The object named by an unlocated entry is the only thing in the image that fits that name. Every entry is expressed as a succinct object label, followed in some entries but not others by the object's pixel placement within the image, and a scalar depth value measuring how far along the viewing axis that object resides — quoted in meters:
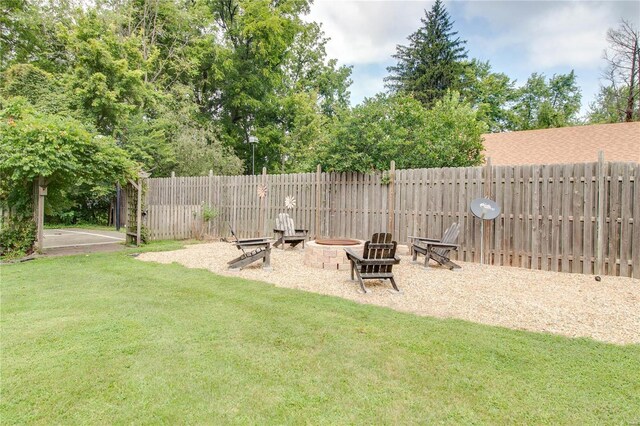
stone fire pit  7.28
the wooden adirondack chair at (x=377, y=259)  5.64
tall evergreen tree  26.92
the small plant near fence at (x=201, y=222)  12.43
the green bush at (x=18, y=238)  8.53
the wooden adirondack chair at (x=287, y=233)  9.87
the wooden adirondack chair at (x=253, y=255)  7.31
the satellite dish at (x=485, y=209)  7.26
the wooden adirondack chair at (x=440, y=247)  7.33
